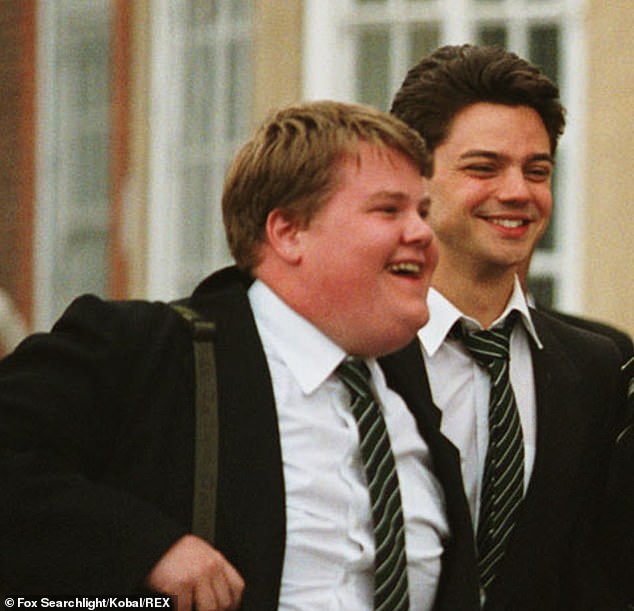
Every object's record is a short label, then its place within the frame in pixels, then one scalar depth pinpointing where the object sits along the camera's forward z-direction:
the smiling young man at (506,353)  8.62
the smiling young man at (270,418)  7.39
